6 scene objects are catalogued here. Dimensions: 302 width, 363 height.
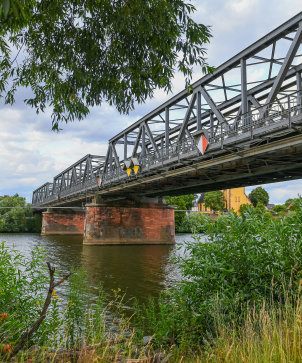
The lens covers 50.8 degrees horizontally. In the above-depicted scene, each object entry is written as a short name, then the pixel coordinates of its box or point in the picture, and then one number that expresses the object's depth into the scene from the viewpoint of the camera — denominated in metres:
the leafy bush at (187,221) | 65.40
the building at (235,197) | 86.32
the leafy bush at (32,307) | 4.76
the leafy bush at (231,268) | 5.19
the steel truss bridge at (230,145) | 13.77
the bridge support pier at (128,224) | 34.38
